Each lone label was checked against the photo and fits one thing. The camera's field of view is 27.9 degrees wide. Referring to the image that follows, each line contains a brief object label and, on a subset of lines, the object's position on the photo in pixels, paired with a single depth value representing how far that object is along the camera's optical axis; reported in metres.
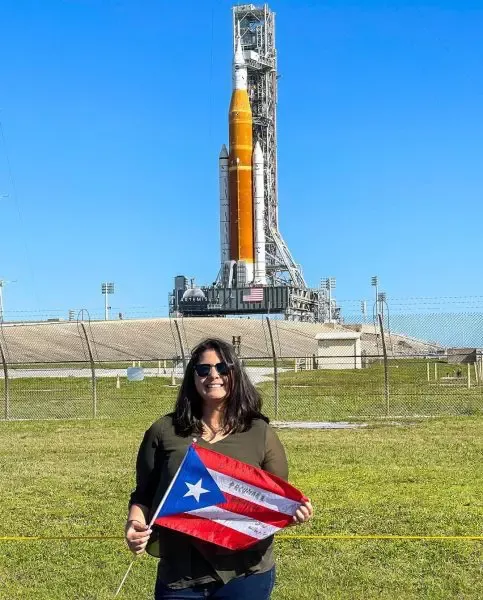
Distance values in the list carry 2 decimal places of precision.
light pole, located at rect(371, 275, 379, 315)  110.25
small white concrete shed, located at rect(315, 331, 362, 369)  43.78
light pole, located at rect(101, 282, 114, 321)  102.12
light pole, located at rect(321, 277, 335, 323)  96.11
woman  4.23
